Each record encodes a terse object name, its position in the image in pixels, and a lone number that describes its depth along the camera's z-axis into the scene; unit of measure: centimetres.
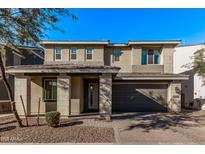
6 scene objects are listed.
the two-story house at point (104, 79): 862
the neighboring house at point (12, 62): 1155
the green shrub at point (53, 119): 671
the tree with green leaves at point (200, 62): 1003
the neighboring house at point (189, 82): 1410
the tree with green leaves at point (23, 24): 573
